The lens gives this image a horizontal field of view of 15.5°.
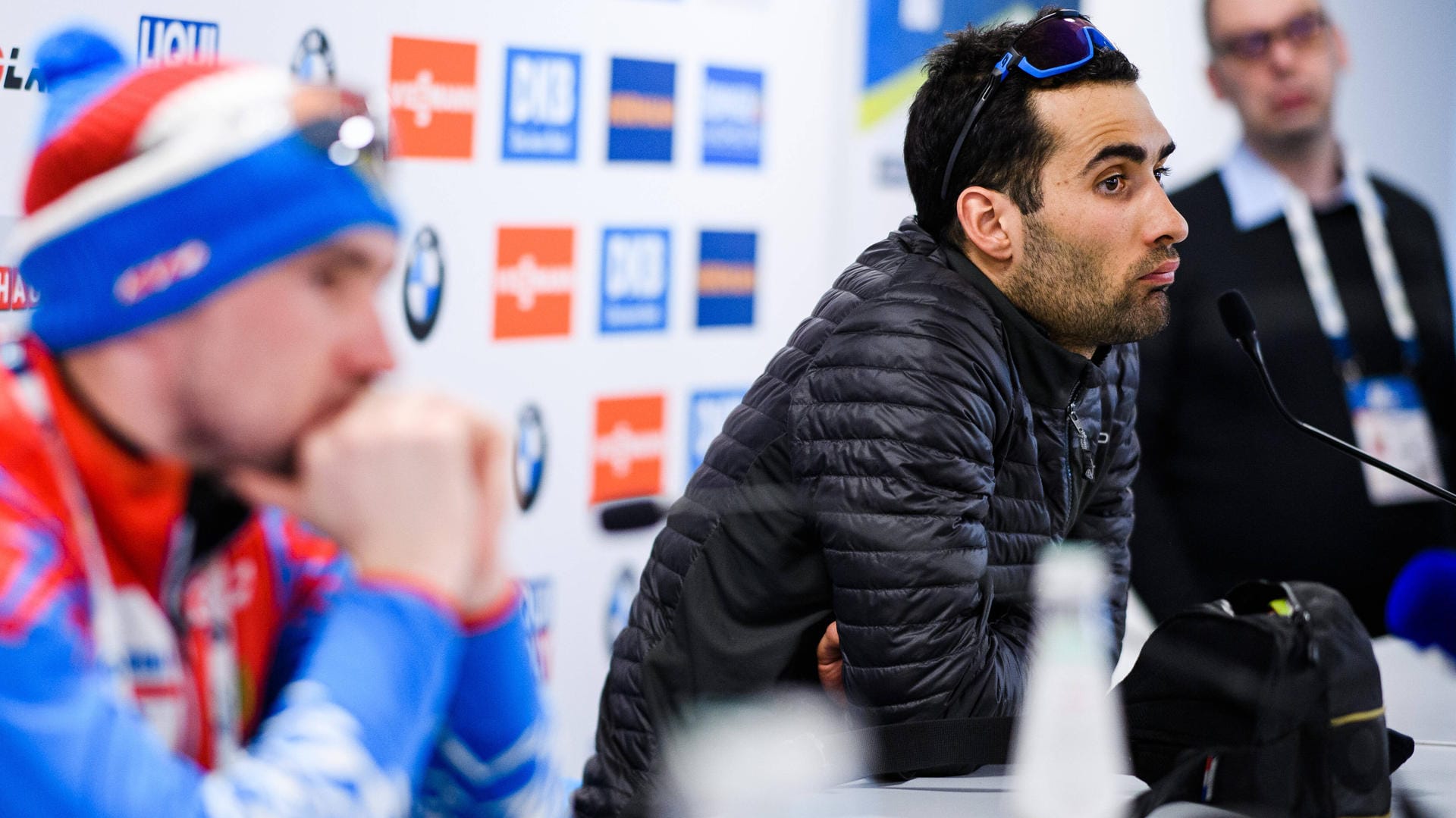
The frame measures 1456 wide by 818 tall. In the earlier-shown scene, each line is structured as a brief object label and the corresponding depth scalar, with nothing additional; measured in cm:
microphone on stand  453
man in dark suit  547
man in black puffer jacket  443
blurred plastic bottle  399
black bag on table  420
